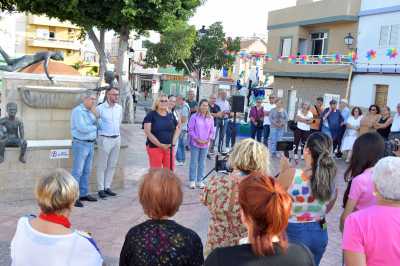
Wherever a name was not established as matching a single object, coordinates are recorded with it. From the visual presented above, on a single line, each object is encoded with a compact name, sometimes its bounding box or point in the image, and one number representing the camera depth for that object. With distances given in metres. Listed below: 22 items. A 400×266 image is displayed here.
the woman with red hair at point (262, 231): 2.06
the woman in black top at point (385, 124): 11.36
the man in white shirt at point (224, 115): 13.02
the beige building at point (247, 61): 54.66
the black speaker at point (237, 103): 12.62
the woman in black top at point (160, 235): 2.51
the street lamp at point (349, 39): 22.24
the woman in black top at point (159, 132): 7.31
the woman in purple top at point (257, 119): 13.70
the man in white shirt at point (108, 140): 7.25
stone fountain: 7.29
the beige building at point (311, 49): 23.73
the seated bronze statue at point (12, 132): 6.97
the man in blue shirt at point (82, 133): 6.89
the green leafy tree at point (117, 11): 17.58
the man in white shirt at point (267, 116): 13.69
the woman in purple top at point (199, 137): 8.50
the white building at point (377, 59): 20.66
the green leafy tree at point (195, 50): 36.84
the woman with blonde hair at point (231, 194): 3.16
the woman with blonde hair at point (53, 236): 2.53
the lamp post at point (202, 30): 26.19
